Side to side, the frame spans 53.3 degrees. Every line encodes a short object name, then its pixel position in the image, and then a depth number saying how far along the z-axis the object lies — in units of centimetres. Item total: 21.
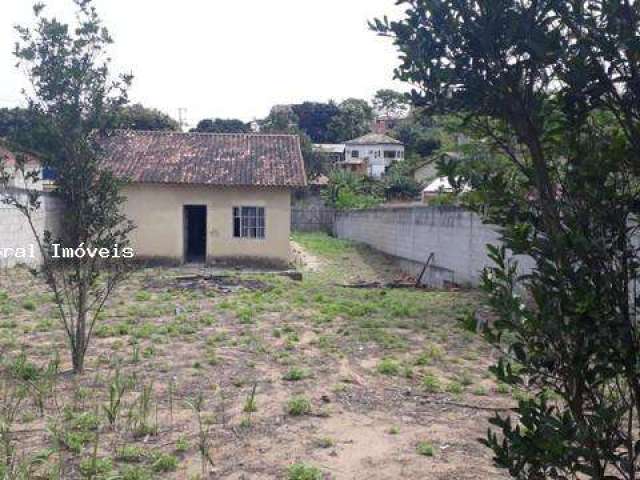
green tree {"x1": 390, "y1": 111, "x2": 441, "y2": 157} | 4818
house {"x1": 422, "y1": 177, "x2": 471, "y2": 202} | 2597
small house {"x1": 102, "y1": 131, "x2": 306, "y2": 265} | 1759
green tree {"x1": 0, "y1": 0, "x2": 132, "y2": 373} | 634
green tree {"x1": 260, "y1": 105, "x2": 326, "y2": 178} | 4312
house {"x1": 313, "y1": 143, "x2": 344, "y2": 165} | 4718
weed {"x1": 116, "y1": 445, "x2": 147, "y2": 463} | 417
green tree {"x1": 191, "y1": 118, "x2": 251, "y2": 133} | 5010
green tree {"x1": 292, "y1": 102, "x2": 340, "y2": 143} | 6412
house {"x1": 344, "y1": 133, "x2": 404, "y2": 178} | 5422
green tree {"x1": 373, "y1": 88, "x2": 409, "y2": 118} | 6875
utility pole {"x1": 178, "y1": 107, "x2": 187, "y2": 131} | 4249
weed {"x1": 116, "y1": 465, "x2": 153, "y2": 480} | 383
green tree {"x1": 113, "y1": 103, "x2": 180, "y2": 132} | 3662
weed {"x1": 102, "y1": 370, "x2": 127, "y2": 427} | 466
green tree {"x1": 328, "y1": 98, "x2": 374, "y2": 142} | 6303
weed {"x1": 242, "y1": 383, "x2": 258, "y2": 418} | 522
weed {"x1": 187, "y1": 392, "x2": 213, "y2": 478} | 405
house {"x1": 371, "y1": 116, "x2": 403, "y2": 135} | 6310
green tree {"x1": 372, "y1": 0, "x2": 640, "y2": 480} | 199
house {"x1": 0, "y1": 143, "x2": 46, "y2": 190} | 626
